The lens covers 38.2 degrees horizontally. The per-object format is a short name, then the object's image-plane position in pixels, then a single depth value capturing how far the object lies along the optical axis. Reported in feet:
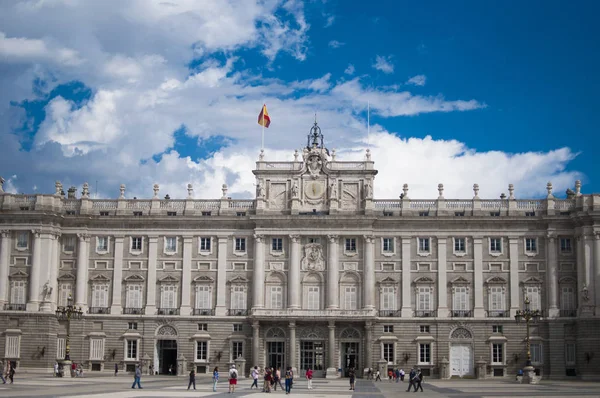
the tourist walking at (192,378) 175.83
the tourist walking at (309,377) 184.20
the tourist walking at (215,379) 174.68
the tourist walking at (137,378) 172.99
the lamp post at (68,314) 219.10
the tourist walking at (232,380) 167.84
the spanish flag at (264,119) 270.67
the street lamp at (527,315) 213.66
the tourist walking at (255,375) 182.29
